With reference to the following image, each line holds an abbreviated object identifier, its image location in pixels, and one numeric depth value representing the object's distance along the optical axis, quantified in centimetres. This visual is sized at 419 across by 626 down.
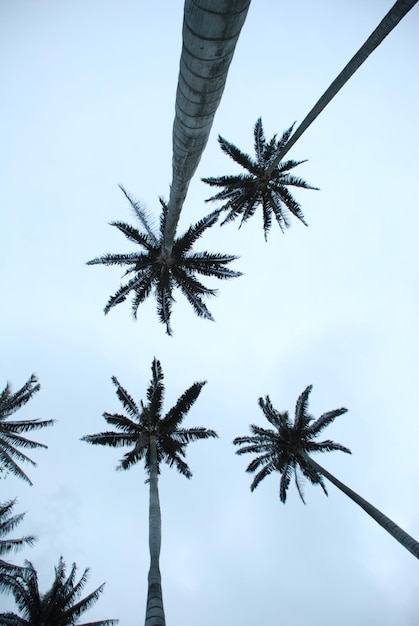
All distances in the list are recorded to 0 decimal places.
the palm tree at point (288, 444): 1928
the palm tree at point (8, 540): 1984
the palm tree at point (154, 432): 1677
